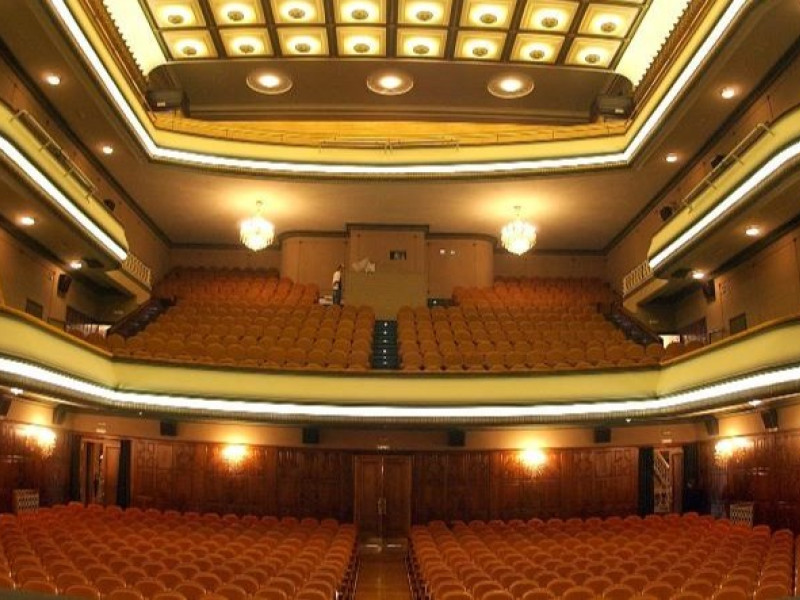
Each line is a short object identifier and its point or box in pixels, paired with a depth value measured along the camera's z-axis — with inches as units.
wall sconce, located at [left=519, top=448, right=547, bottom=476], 544.2
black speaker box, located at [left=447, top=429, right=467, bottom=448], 538.9
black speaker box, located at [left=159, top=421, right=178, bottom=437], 535.8
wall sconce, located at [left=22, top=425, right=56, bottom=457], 483.8
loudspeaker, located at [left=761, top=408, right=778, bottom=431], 452.8
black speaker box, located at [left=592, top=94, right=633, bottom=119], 591.8
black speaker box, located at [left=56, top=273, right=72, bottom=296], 577.0
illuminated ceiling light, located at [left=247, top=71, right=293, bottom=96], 624.7
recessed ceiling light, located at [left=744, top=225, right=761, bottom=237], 475.5
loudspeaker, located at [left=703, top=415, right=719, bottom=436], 521.8
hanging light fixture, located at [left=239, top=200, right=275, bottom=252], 639.1
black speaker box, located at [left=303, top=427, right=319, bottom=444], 535.5
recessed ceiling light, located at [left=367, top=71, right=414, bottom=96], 621.0
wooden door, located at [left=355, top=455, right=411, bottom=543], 526.0
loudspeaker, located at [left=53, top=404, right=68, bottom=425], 513.0
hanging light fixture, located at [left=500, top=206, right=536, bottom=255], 650.2
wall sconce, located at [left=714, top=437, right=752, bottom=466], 488.1
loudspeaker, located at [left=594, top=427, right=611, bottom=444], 544.4
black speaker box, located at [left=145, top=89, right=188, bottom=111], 588.1
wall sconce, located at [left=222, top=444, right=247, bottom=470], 537.3
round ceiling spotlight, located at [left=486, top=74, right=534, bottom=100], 625.9
